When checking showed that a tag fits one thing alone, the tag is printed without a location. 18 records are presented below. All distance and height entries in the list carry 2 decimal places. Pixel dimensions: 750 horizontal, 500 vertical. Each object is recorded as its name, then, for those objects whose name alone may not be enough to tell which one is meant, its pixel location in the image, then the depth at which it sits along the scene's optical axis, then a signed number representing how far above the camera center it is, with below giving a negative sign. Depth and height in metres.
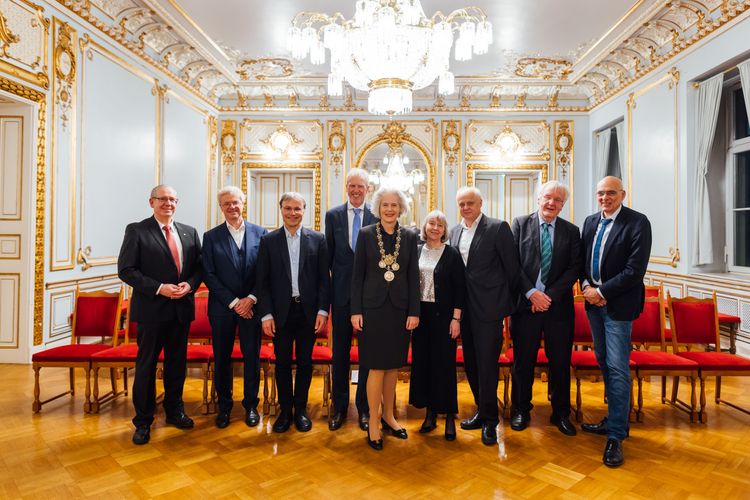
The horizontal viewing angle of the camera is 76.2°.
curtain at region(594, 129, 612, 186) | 7.97 +1.68
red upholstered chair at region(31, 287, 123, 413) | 3.72 -0.54
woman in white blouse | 2.87 -0.40
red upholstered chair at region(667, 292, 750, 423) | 3.67 -0.54
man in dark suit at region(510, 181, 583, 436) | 3.01 -0.26
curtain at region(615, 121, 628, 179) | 7.32 +1.67
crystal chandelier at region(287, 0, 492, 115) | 3.93 +1.78
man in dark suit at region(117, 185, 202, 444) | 2.89 -0.25
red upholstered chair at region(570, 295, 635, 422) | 3.22 -0.77
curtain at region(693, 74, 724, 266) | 5.35 +1.02
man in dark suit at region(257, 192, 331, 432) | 3.02 -0.28
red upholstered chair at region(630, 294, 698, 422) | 3.23 -0.73
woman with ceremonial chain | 2.72 -0.22
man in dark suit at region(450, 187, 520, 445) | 2.87 -0.22
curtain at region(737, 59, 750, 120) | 4.68 +1.72
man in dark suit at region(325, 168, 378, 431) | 3.09 -0.18
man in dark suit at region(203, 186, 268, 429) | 3.09 -0.30
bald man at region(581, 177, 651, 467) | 2.72 -0.22
